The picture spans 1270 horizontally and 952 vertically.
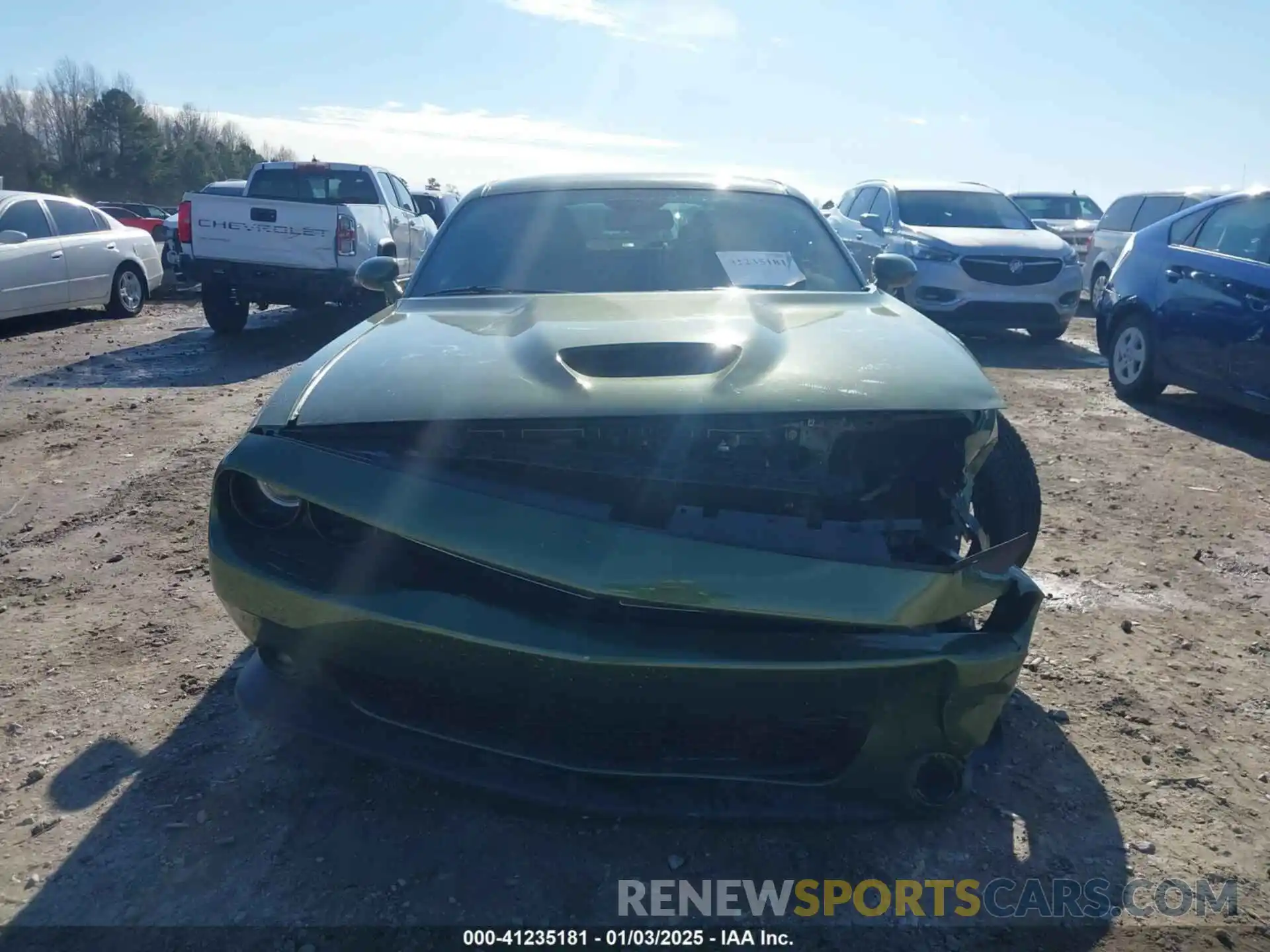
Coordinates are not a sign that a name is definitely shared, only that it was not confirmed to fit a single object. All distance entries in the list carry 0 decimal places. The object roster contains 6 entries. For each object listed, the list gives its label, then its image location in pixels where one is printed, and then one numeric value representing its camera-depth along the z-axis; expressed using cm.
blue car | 614
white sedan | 1014
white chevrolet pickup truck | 959
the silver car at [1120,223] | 1277
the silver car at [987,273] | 965
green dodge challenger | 198
